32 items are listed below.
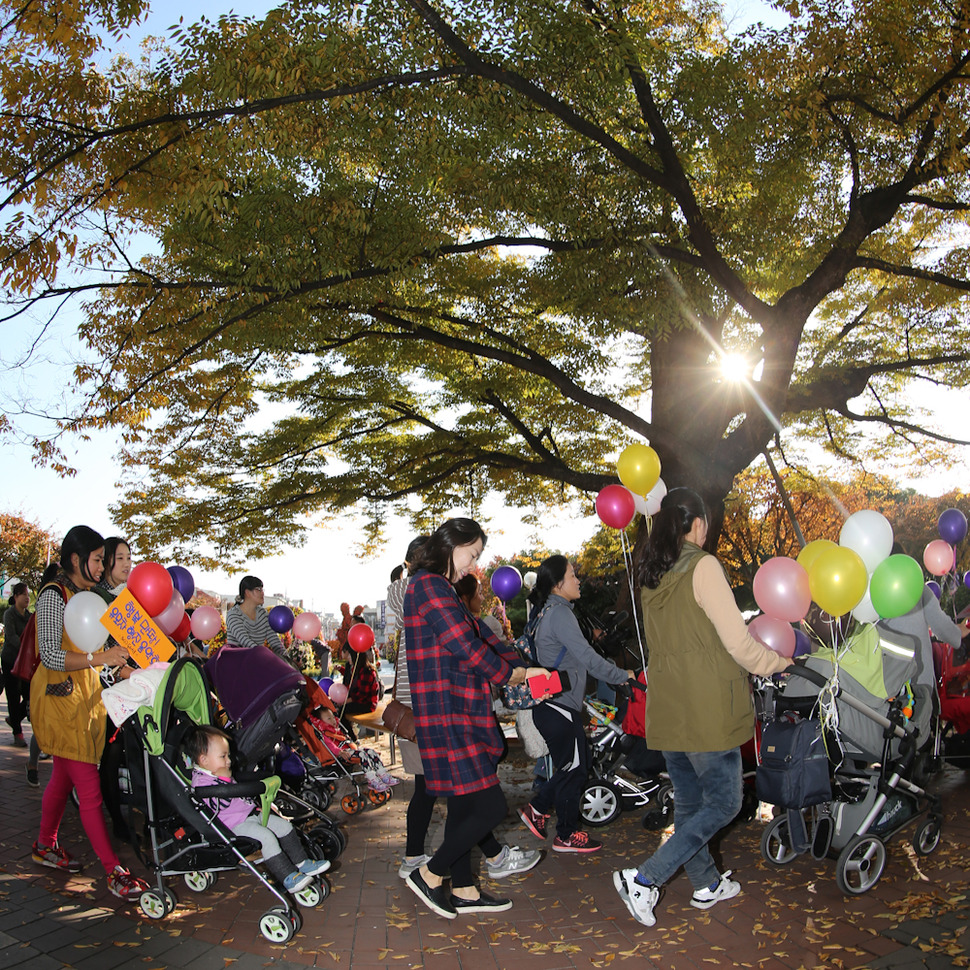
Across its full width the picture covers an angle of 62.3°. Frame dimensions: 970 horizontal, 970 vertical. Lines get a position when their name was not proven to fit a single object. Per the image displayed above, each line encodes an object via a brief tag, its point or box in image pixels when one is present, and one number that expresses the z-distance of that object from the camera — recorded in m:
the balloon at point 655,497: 5.82
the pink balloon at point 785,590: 4.05
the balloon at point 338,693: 7.68
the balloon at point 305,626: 7.63
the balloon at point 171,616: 5.45
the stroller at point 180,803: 3.93
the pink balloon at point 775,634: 4.44
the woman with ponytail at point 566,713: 5.16
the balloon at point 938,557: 6.60
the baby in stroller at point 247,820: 4.00
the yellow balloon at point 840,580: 4.02
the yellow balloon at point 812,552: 4.23
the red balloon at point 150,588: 4.38
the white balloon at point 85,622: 4.30
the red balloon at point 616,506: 5.88
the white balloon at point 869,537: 4.57
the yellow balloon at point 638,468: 5.49
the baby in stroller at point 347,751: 6.72
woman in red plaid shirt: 3.84
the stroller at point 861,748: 4.17
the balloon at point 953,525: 7.50
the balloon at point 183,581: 6.45
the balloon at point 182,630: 5.81
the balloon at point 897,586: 4.18
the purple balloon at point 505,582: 7.83
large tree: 6.82
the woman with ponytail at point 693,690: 3.73
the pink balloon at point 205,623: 7.27
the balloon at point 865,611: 4.52
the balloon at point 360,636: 8.05
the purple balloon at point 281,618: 7.88
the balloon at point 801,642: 5.72
